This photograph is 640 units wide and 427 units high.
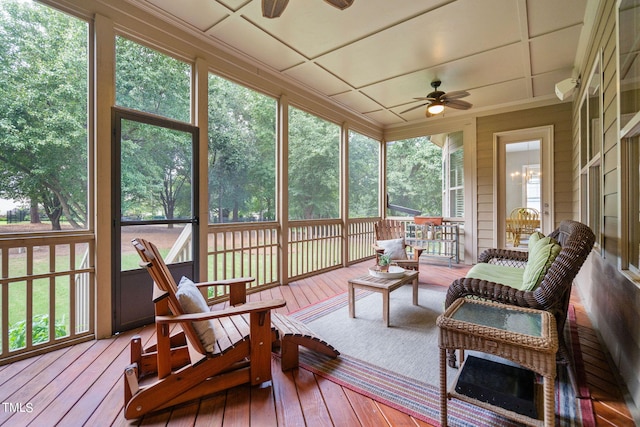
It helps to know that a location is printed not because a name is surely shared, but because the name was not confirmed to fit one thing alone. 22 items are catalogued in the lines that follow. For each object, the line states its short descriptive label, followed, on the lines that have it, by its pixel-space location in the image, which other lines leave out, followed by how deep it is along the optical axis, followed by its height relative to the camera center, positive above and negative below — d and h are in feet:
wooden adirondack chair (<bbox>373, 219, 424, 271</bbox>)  16.33 -1.05
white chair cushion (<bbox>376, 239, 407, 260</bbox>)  13.78 -1.77
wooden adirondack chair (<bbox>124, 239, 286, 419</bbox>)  4.96 -2.81
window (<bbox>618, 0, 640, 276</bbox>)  5.55 +1.83
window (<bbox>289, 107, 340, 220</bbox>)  14.34 +2.50
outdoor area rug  5.11 -3.56
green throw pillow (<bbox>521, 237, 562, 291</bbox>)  6.18 -1.19
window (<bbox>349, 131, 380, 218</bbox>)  18.34 +2.52
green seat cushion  8.24 -1.98
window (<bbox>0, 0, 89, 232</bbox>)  6.75 +2.41
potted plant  9.89 -1.74
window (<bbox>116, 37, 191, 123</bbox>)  8.49 +4.25
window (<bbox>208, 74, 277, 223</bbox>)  10.92 +2.46
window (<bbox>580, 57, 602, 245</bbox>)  8.78 +2.13
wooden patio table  8.68 -2.30
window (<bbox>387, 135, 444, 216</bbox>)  21.01 +2.95
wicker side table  4.00 -1.92
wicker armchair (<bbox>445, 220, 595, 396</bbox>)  5.54 -1.66
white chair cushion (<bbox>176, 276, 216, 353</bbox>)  5.33 -2.03
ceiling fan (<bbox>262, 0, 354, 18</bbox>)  6.84 +5.20
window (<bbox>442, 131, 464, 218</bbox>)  18.72 +2.43
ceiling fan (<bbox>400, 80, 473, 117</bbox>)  13.41 +5.22
